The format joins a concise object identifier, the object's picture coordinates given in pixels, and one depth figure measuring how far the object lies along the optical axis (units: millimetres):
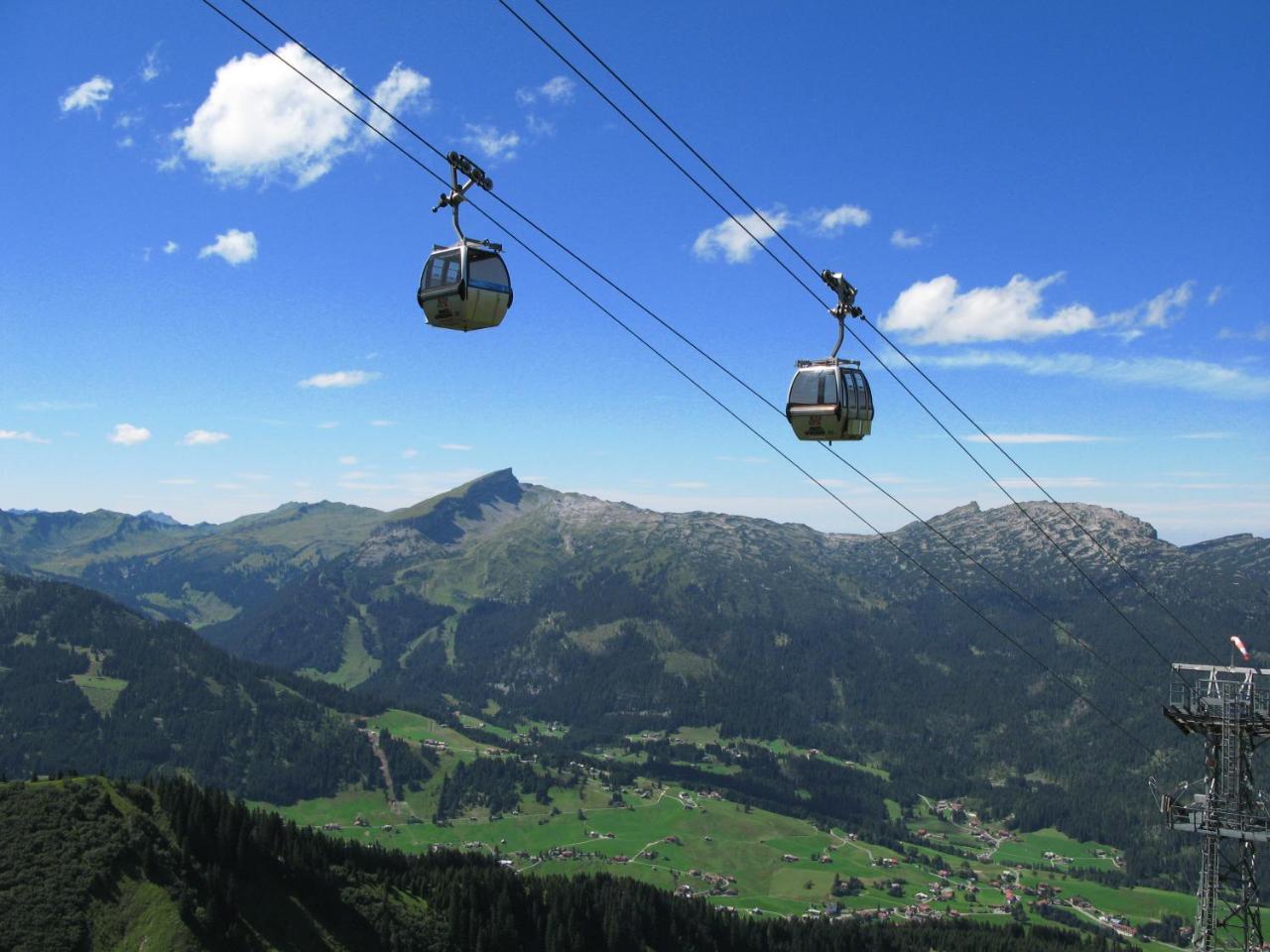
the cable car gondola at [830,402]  30031
